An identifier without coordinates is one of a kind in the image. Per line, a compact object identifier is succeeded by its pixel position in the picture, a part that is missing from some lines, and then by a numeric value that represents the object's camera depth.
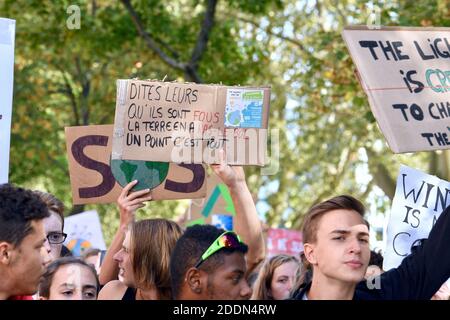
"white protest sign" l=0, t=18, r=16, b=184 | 9.95
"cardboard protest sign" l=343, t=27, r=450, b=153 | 8.83
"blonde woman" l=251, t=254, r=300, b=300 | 10.59
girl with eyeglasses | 9.44
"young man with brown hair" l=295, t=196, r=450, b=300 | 7.66
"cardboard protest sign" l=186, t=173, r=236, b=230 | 15.87
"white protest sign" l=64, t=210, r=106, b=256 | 16.15
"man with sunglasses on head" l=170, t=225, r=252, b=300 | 7.44
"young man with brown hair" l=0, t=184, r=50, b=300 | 6.87
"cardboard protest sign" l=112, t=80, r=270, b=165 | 9.78
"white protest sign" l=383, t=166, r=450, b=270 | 10.26
